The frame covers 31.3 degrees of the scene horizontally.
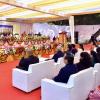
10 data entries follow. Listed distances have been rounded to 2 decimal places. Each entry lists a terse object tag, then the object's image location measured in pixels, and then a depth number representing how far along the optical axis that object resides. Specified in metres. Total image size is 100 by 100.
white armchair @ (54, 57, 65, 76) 5.17
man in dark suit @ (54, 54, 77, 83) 3.31
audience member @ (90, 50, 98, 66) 4.80
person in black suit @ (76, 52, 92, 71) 3.87
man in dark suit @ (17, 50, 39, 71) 4.46
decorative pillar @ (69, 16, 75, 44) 10.75
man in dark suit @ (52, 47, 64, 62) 5.77
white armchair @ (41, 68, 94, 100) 3.11
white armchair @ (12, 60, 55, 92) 4.13
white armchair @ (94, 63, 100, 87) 4.12
